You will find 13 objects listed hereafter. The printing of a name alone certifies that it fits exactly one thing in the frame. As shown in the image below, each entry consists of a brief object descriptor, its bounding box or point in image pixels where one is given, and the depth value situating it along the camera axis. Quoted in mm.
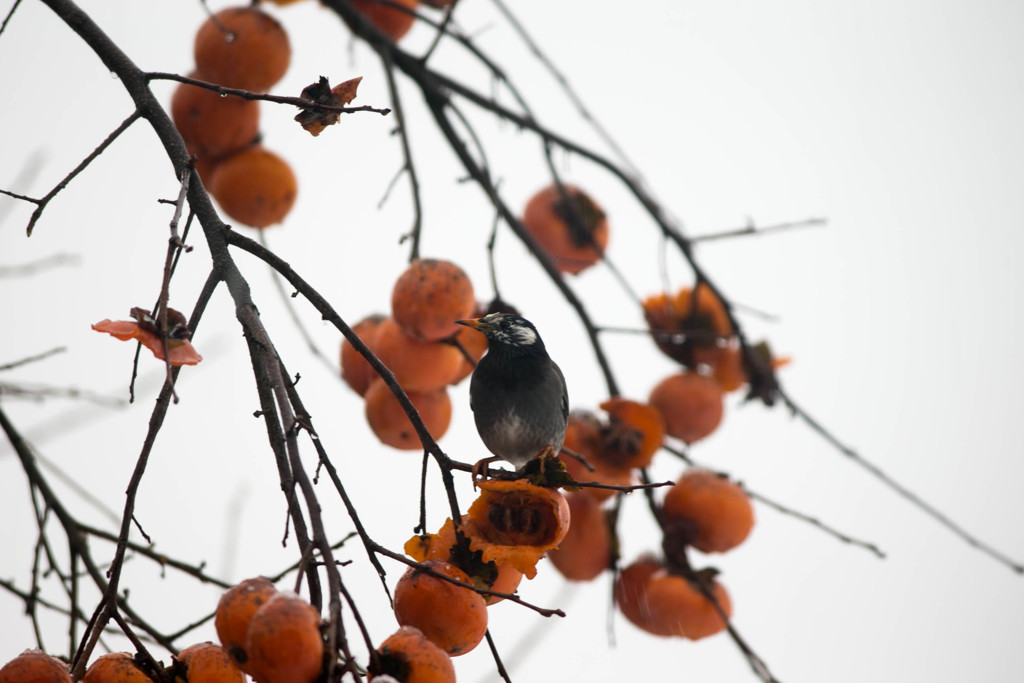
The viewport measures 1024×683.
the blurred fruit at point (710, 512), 6910
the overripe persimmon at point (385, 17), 8117
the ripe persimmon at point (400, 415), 6383
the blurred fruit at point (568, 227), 8516
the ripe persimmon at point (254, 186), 6973
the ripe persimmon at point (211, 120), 6832
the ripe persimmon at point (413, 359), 6387
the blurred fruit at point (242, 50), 6785
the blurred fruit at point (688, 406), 7645
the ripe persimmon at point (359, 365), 6816
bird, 5902
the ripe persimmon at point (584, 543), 6918
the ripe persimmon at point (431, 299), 6148
